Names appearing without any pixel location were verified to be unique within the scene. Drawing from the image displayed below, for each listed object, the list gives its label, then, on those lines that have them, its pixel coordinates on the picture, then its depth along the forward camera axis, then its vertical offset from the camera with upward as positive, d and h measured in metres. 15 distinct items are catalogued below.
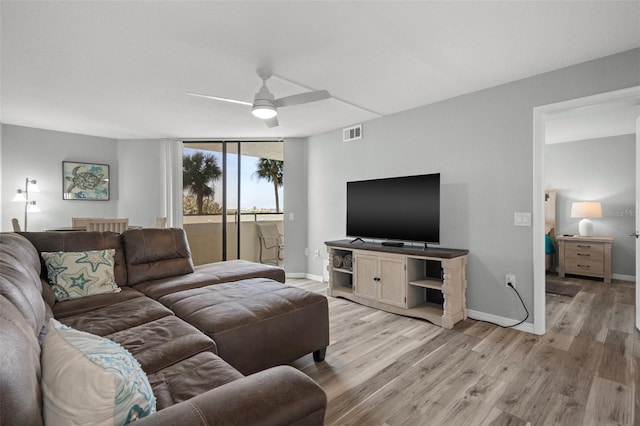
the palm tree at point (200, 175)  5.95 +0.66
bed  5.67 -0.12
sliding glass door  5.88 +0.30
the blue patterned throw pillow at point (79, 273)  2.30 -0.47
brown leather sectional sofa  0.87 -0.63
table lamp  5.16 -0.06
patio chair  6.57 -0.64
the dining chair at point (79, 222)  4.41 -0.16
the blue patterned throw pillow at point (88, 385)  0.76 -0.44
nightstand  4.88 -0.74
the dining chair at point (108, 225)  4.32 -0.20
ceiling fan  2.66 +0.93
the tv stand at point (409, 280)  3.20 -0.78
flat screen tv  3.49 +0.02
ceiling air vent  4.60 +1.13
